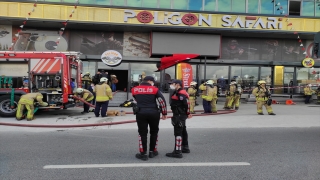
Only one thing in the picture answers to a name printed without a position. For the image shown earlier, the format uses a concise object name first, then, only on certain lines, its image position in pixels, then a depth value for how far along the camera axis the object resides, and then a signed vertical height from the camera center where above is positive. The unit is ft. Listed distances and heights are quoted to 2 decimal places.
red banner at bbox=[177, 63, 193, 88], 41.04 +1.37
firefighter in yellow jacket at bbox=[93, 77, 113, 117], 31.76 -1.78
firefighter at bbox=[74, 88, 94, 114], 34.50 -1.86
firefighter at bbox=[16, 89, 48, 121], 29.04 -2.60
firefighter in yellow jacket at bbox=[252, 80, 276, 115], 34.55 -1.77
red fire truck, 31.32 +0.52
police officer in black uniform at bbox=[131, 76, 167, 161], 15.58 -1.59
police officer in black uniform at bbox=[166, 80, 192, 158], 16.24 -1.87
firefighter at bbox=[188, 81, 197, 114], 35.22 -1.47
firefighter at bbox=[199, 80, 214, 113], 35.58 -1.72
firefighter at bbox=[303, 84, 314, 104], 56.08 -2.11
